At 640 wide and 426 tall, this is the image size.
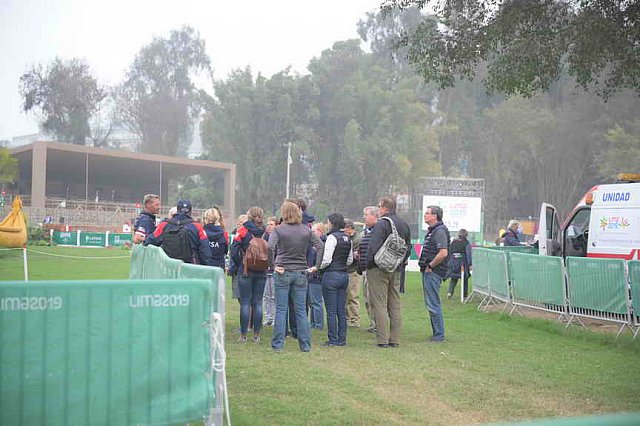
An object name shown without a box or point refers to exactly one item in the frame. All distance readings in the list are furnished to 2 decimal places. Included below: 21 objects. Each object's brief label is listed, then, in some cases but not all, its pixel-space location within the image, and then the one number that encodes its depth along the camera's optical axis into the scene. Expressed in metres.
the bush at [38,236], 39.57
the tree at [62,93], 80.38
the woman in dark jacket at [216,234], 11.27
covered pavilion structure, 49.09
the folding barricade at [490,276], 15.20
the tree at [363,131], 68.31
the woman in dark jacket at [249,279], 10.62
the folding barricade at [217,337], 5.25
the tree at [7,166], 48.84
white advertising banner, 46.94
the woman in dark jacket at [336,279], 10.69
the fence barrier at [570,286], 11.24
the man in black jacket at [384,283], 10.48
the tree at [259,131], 70.50
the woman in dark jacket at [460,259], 18.14
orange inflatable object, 17.12
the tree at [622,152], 54.03
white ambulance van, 14.33
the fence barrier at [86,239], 41.53
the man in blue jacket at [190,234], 10.07
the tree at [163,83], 87.81
